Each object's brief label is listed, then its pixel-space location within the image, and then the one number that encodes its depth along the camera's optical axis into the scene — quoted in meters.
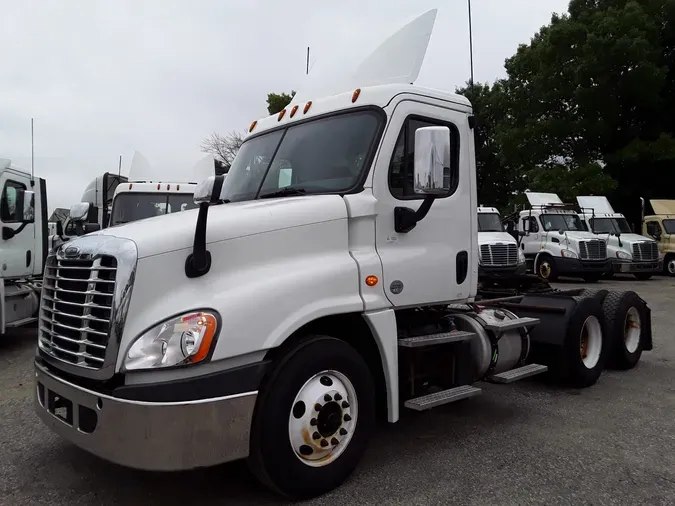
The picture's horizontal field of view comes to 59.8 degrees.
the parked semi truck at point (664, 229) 22.44
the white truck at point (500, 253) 16.64
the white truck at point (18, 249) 8.53
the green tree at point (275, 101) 30.52
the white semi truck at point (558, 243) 19.20
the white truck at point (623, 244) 20.25
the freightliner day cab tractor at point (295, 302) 3.10
